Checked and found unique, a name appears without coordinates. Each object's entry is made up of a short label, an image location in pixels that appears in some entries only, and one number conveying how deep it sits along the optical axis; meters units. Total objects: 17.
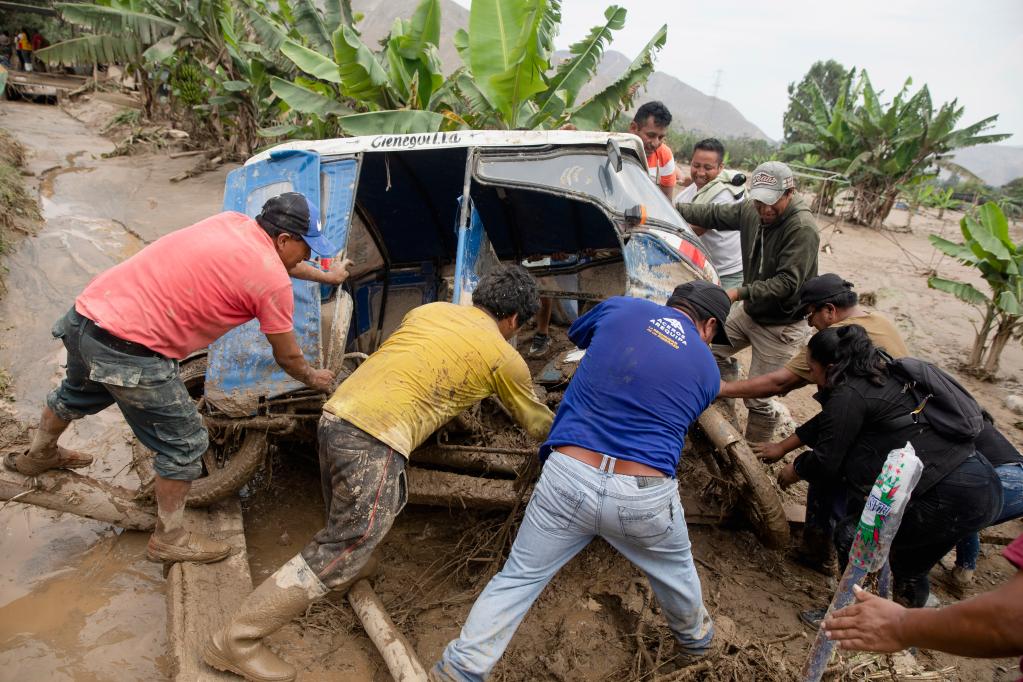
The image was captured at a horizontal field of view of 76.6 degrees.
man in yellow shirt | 2.72
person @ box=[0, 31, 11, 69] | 21.73
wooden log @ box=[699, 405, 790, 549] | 3.45
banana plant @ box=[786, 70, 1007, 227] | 14.02
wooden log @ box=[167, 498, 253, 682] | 2.79
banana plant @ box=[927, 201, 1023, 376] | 6.83
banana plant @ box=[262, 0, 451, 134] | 6.54
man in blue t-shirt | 2.48
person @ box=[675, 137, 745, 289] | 5.35
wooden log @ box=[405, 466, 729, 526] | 3.47
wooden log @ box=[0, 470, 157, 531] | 3.42
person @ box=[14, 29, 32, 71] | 21.25
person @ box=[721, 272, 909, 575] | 3.55
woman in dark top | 3.10
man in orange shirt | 5.67
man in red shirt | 2.92
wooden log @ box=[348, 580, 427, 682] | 2.78
